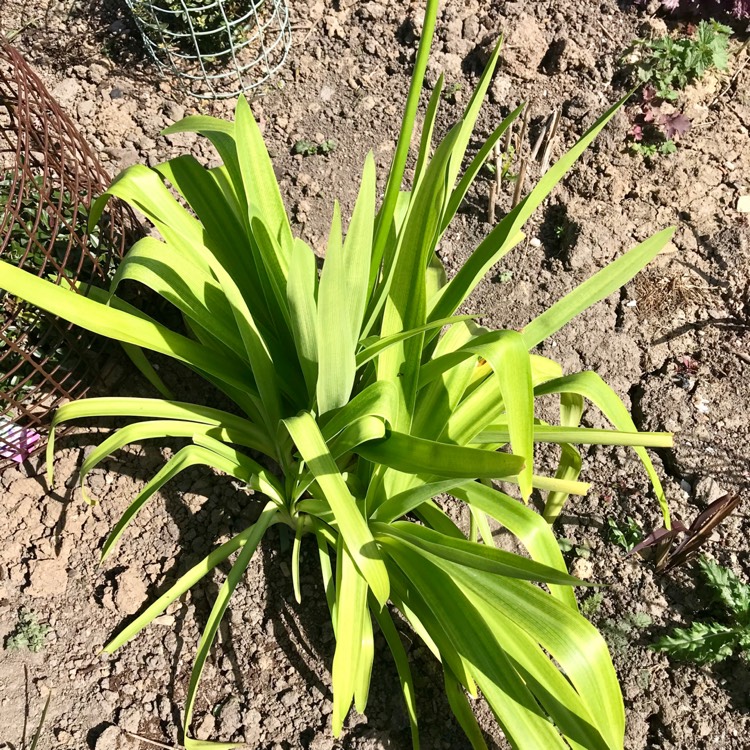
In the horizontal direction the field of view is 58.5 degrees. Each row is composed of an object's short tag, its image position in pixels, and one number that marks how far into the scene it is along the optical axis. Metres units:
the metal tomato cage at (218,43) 2.33
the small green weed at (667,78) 2.17
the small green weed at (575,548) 1.58
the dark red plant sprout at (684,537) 1.43
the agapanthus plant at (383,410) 1.02
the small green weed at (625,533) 1.58
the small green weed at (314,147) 2.18
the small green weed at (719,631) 1.40
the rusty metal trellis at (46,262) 1.41
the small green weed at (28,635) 1.47
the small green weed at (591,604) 1.50
